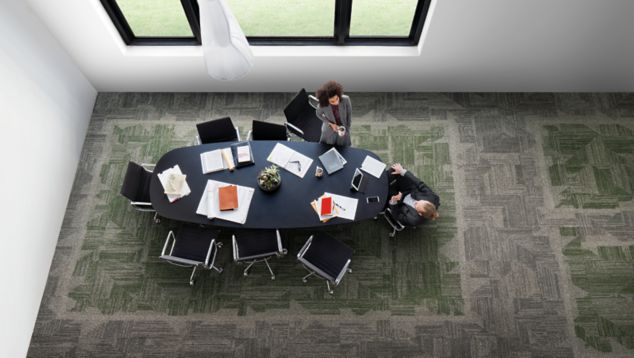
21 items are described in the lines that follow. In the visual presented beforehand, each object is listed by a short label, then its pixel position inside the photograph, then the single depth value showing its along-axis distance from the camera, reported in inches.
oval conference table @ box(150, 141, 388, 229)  179.9
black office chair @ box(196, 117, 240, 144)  205.6
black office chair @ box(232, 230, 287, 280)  186.5
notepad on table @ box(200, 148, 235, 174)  190.5
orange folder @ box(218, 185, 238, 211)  181.5
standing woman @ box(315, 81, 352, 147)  179.6
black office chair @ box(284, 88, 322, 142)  212.2
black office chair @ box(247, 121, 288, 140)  205.0
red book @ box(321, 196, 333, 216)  180.4
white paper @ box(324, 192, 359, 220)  181.0
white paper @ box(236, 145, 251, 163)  190.7
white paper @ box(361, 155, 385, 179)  190.1
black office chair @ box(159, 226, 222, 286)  188.5
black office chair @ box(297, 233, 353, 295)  187.6
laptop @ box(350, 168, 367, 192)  184.9
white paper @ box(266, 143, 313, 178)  189.3
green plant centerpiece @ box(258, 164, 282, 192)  181.6
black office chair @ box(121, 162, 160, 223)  192.5
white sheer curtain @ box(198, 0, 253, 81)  126.0
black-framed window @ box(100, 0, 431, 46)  211.3
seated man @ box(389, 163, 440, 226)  194.9
